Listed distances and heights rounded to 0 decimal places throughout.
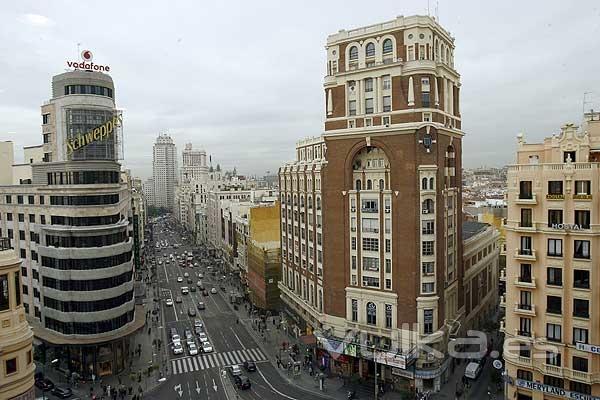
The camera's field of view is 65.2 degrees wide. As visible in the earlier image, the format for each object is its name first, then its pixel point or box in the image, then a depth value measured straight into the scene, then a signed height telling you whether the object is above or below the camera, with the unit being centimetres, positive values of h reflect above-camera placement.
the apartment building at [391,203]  5550 -280
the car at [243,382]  5941 -2541
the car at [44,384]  5941 -2511
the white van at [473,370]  5878 -2429
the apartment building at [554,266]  4247 -853
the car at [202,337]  7707 -2550
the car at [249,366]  6529 -2554
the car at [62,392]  5759 -2543
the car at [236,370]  6290 -2532
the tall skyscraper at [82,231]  6291 -597
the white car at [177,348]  7319 -2570
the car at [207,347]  7350 -2575
